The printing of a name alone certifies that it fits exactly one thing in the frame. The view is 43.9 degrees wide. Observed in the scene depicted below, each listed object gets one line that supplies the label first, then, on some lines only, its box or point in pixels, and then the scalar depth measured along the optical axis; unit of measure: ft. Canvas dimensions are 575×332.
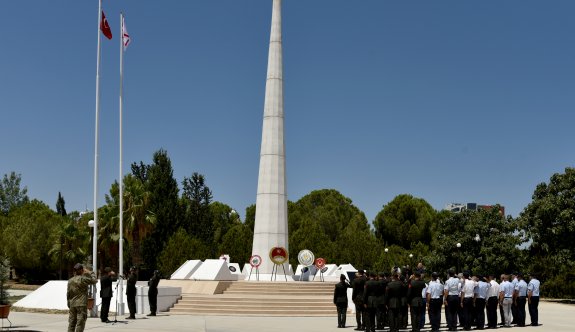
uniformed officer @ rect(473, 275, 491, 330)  72.79
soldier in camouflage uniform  49.16
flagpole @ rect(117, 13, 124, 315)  84.64
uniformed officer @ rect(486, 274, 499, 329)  74.79
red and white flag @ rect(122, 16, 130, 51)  93.86
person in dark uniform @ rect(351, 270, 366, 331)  69.97
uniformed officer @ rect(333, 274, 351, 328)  71.92
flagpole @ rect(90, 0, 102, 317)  81.46
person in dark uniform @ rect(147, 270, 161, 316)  84.07
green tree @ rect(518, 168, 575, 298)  129.18
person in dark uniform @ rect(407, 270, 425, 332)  66.90
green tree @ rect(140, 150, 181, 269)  196.24
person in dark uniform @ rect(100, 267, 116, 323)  74.18
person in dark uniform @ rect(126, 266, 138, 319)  79.30
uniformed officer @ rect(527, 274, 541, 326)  76.64
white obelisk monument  126.72
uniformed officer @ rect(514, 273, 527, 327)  76.64
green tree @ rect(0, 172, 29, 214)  306.39
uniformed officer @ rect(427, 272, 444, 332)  69.82
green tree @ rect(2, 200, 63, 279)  204.89
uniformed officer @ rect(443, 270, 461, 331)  70.95
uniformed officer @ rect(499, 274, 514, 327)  76.02
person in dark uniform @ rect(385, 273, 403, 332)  65.82
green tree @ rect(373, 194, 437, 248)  236.02
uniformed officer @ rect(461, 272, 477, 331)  71.61
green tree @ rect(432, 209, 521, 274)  154.40
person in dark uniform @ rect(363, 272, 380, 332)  66.80
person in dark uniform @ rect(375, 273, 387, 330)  67.26
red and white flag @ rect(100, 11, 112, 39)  87.30
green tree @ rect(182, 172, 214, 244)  208.23
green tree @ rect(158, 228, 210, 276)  173.37
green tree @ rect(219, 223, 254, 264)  179.42
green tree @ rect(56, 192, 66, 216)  322.14
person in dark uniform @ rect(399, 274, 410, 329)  66.54
